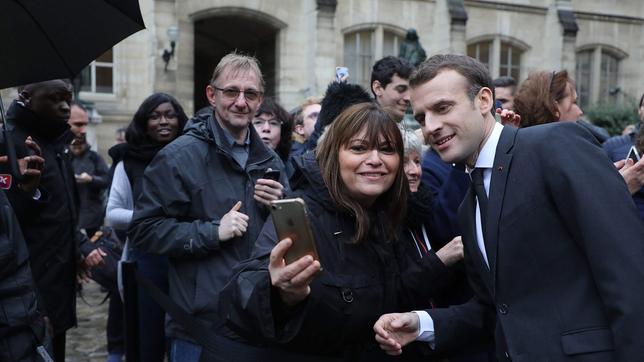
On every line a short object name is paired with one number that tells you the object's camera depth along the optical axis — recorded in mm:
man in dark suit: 1745
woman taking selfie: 2094
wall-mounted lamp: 15244
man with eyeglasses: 2965
